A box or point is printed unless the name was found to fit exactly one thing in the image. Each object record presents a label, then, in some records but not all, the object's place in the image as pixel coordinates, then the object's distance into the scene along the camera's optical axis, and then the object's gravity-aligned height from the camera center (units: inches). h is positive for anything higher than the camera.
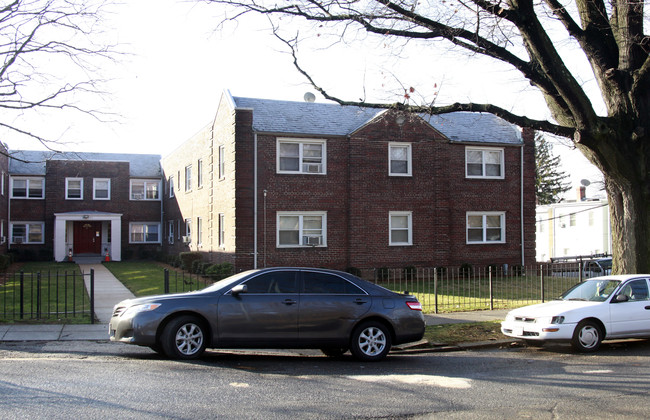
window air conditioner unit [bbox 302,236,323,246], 973.2 +9.6
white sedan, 427.2 -50.6
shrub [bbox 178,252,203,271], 1135.0 -20.2
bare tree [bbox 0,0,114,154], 622.2 +201.2
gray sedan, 370.6 -43.2
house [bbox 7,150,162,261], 1509.6 +101.1
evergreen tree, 2847.0 +322.4
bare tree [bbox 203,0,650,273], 496.4 +136.4
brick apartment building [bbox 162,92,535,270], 953.5 +96.0
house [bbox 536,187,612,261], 1700.3 +49.9
